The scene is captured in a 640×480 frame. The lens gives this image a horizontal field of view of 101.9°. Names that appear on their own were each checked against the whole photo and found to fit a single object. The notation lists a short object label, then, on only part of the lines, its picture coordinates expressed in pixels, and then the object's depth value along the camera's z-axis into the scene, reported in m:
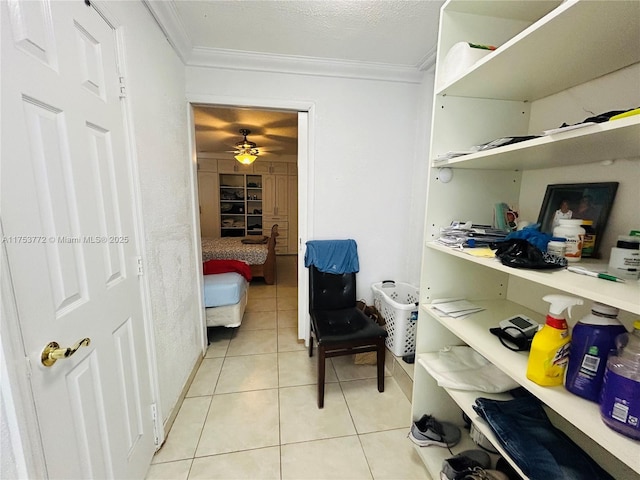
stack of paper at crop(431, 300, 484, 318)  1.17
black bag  0.79
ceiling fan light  4.22
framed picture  0.88
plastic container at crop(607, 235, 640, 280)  0.68
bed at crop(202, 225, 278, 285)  3.93
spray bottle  0.74
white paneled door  0.67
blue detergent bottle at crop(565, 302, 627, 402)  0.67
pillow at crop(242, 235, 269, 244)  4.68
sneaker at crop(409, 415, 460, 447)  1.32
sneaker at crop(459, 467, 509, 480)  1.04
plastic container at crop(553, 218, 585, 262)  0.85
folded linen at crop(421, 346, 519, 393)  1.10
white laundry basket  1.94
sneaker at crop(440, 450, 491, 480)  1.11
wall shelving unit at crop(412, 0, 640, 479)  0.66
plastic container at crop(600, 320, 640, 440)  0.57
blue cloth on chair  2.15
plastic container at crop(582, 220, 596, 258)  0.90
